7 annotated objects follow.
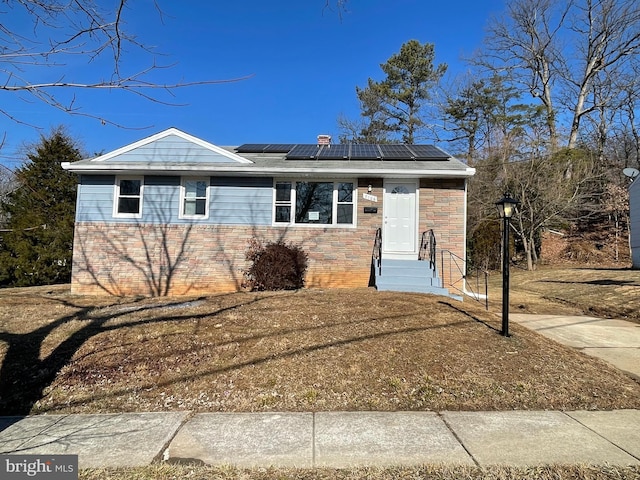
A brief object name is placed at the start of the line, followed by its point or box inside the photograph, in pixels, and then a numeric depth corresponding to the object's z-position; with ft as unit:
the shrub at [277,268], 31.99
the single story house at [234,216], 35.17
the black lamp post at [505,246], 19.29
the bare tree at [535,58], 88.07
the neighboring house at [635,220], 55.01
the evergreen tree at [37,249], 52.31
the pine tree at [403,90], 88.43
